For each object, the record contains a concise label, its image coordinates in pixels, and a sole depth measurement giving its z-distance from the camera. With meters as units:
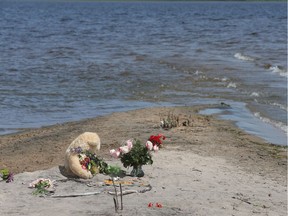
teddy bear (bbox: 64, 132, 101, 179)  14.98
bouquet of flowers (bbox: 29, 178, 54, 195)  13.94
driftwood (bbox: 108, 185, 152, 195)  13.94
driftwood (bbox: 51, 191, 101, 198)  13.77
